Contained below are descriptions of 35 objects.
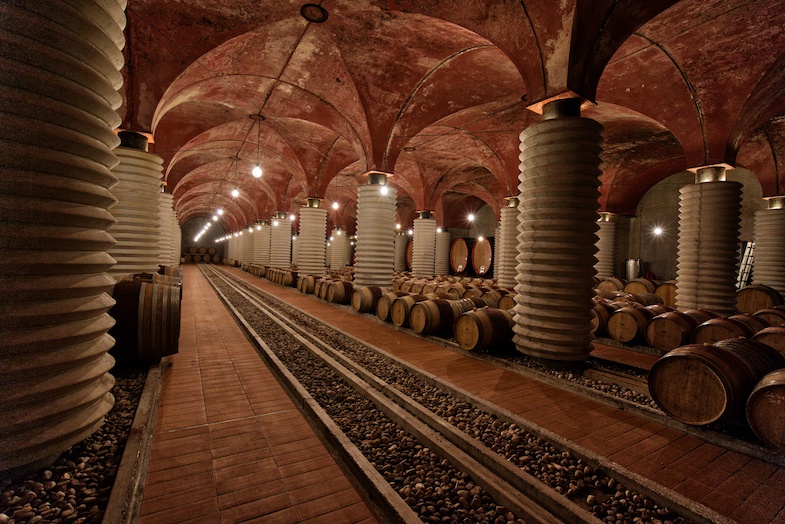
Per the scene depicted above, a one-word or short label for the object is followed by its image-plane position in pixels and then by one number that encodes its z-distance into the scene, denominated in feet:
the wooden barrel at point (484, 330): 18.80
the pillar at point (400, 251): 98.73
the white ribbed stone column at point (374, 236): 37.01
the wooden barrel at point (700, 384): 10.53
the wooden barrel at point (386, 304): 26.94
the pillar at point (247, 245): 111.04
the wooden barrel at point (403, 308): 24.84
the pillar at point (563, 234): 17.39
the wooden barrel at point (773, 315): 20.73
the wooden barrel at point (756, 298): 31.30
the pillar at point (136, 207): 26.23
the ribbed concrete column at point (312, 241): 53.62
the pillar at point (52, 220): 6.84
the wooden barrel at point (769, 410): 9.47
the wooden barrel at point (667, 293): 34.68
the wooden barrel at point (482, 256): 67.00
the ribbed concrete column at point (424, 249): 62.80
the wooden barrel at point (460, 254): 71.36
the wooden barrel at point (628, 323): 21.35
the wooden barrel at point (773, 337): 14.75
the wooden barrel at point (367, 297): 30.78
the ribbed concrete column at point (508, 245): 45.38
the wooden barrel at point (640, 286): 38.04
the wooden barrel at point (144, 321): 14.38
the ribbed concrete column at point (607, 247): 56.49
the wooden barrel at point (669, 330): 18.92
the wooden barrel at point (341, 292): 37.19
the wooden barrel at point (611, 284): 41.11
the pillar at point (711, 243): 26.86
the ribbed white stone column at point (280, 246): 75.44
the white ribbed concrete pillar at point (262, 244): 93.55
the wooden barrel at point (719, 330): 17.08
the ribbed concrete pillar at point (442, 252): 79.56
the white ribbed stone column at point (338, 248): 98.22
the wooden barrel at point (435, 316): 22.62
